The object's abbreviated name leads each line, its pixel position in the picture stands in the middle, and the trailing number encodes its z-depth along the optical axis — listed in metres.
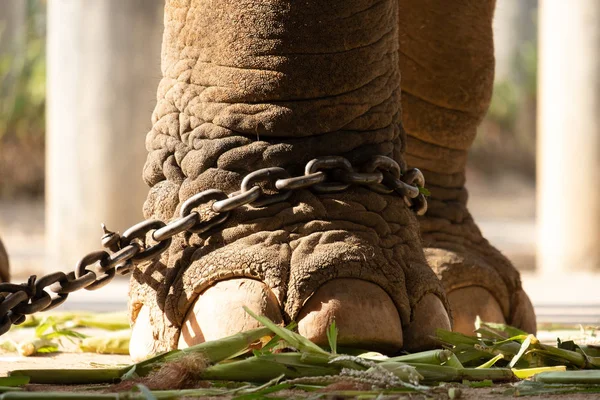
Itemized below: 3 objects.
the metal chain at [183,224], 4.24
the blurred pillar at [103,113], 16.59
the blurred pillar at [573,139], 17.92
